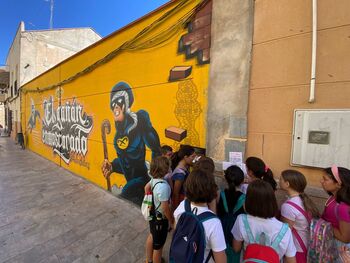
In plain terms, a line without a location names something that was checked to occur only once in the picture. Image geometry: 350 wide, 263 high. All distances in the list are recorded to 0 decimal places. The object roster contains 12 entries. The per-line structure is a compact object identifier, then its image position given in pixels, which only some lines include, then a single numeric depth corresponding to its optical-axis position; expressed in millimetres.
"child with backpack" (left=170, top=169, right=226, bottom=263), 1405
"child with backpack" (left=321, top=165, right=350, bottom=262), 1379
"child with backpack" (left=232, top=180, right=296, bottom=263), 1339
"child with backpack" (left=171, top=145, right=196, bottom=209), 2369
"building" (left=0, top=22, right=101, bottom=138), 14219
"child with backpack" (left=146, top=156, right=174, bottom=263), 2156
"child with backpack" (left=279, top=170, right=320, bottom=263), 1552
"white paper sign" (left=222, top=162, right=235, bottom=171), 2514
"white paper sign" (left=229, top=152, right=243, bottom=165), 2498
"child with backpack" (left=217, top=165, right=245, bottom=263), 1761
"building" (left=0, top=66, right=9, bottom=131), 19906
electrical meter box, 1828
